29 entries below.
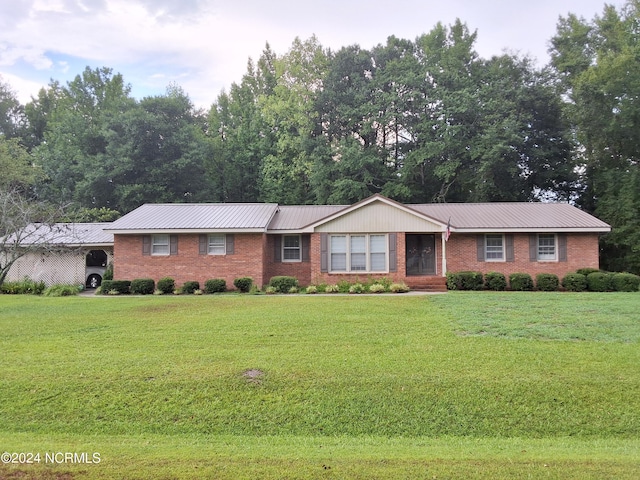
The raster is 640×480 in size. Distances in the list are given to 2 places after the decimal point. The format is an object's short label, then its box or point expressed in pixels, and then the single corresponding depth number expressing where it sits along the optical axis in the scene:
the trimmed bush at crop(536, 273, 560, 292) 18.25
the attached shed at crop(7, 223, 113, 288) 22.23
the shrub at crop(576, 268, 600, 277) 19.09
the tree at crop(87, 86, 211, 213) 33.44
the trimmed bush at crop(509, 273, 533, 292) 18.27
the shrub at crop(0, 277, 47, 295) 19.84
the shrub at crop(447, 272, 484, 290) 18.39
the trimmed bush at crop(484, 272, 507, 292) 18.10
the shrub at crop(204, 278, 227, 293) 18.89
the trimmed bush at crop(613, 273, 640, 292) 17.42
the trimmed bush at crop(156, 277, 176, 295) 18.64
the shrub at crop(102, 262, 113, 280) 21.50
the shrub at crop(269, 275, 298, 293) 18.52
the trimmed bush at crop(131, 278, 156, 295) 18.72
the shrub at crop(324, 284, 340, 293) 18.25
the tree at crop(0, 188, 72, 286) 14.35
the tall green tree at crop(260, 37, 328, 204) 34.31
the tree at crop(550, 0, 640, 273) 25.12
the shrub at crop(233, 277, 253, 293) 18.73
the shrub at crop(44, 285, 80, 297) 18.50
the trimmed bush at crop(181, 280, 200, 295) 18.73
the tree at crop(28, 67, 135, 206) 34.09
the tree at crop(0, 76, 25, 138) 42.16
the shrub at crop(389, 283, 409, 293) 17.83
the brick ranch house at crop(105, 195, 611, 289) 19.70
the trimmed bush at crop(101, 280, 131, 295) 18.72
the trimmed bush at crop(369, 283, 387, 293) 17.84
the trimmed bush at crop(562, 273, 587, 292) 17.97
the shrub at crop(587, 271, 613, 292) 17.69
